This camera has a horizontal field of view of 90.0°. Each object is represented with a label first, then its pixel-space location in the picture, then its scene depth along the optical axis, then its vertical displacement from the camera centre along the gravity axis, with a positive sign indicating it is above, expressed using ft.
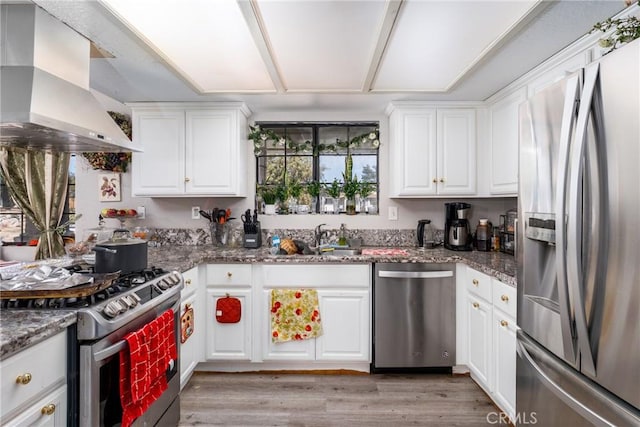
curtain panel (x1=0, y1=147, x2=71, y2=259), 8.82 +0.76
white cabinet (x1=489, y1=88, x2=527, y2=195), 7.84 +1.95
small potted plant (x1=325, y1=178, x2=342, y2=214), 10.30 +0.86
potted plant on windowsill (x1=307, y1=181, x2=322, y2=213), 10.25 +0.92
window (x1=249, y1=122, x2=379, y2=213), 10.50 +1.89
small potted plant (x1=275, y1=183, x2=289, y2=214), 10.34 +0.67
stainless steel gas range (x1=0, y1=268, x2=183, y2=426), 3.81 -1.54
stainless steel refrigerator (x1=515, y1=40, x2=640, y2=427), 3.04 -0.26
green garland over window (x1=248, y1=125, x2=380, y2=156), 10.07 +2.47
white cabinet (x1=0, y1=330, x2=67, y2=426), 3.02 -1.73
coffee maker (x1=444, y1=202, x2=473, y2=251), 9.16 -0.28
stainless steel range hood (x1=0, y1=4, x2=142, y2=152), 4.41 +2.00
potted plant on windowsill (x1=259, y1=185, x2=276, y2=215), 10.28 +0.53
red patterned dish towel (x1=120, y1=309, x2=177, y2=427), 4.27 -2.14
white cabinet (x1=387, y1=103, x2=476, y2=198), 9.24 +2.03
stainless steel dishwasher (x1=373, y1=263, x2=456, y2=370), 8.00 -2.42
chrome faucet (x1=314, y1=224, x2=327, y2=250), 9.97 -0.55
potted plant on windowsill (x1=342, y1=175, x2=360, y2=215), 10.18 +0.86
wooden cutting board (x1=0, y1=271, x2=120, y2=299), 3.91 -0.94
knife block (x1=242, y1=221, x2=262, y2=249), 9.48 -0.67
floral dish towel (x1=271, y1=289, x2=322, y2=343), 8.04 -2.46
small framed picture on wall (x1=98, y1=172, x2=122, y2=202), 10.10 +0.95
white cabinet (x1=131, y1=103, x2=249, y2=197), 9.20 +1.98
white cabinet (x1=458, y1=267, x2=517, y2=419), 5.95 -2.45
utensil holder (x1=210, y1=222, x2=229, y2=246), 9.99 -0.52
